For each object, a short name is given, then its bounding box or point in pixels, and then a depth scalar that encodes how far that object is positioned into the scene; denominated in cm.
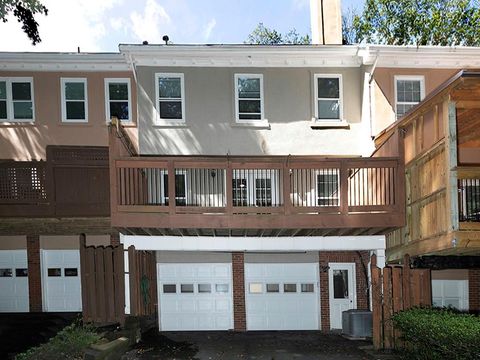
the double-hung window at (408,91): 1185
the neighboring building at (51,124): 1221
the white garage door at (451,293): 1263
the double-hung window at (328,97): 1198
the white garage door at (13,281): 1225
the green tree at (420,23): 2033
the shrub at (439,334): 657
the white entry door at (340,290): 1263
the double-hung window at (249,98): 1193
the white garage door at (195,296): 1252
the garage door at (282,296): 1262
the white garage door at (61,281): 1237
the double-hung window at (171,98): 1172
